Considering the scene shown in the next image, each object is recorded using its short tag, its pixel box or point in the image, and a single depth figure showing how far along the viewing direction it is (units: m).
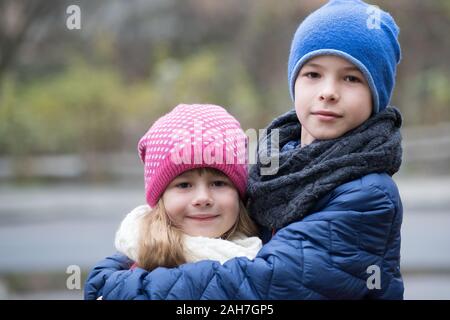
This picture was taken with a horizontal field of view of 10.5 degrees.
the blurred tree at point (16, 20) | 13.02
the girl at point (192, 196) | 3.55
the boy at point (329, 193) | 3.45
